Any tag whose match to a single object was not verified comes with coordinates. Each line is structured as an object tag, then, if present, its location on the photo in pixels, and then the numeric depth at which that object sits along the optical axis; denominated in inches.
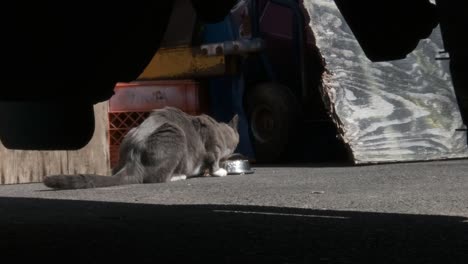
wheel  386.3
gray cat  278.9
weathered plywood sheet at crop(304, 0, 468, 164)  349.7
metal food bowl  332.8
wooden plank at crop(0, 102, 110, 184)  308.2
